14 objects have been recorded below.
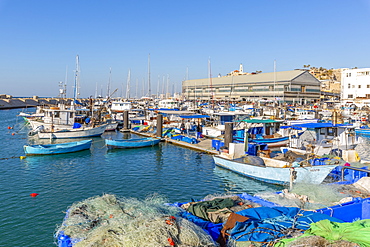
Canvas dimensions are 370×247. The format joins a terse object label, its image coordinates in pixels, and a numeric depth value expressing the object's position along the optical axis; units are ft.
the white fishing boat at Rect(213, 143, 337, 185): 53.21
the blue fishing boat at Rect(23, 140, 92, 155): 84.89
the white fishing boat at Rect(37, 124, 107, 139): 117.60
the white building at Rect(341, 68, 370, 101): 240.73
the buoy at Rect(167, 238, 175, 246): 21.75
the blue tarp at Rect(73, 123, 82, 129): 128.67
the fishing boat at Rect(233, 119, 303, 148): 97.60
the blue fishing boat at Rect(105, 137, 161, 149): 97.09
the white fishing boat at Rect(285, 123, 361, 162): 76.02
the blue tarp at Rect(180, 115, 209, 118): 119.14
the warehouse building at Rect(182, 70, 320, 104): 297.12
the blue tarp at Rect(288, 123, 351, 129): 81.12
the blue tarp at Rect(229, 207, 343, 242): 25.62
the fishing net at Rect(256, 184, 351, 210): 36.50
